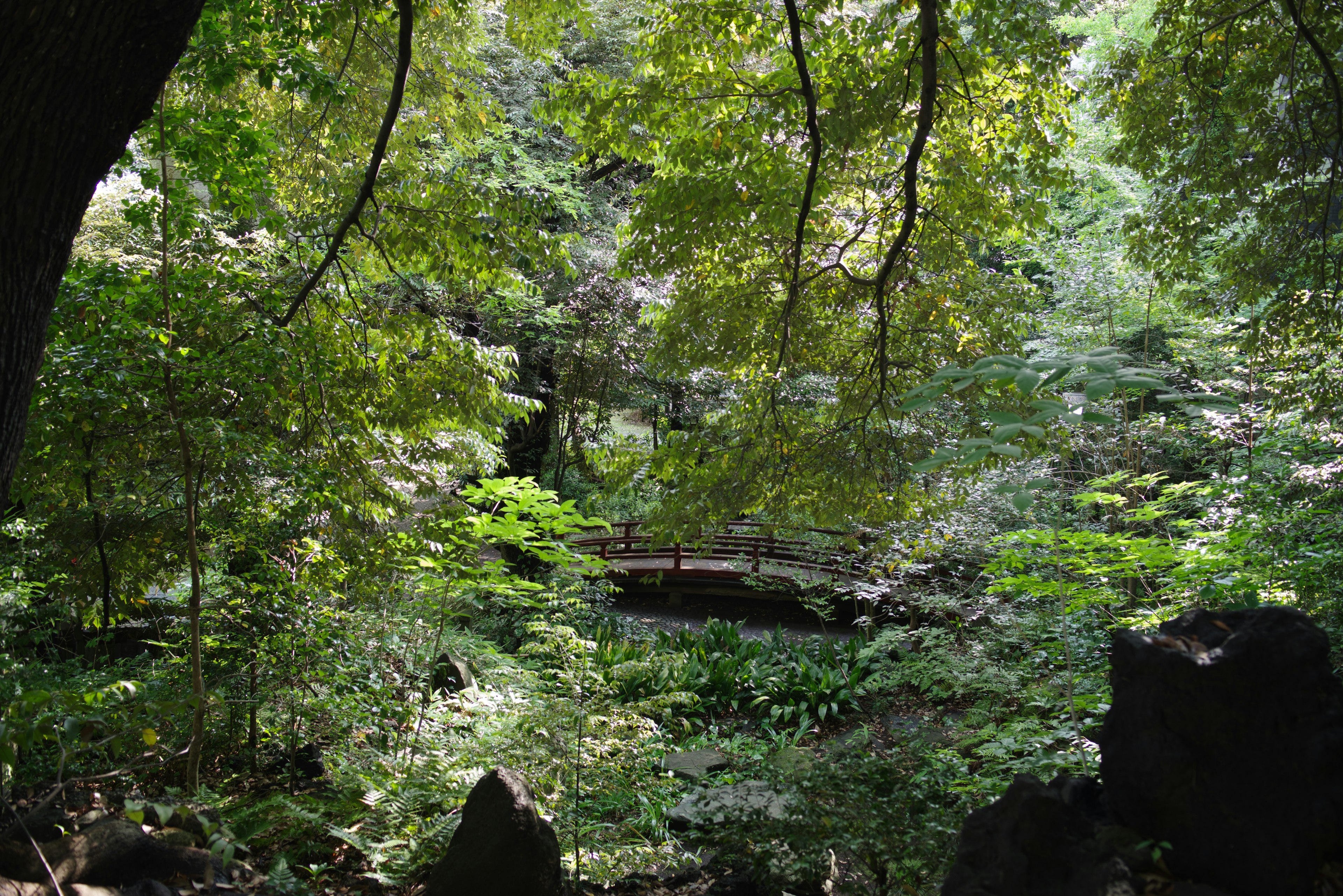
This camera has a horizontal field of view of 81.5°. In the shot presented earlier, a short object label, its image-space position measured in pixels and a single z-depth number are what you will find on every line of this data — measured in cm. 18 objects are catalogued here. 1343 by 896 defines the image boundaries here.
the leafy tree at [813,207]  468
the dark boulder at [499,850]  360
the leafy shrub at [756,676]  905
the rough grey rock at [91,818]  335
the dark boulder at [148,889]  302
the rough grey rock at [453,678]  749
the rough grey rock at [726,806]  442
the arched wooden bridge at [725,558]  1104
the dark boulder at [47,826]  318
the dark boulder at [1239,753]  208
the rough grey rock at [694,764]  719
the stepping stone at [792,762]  435
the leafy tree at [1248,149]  521
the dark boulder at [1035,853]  219
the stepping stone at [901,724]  658
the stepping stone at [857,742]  497
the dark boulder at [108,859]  296
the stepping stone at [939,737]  746
